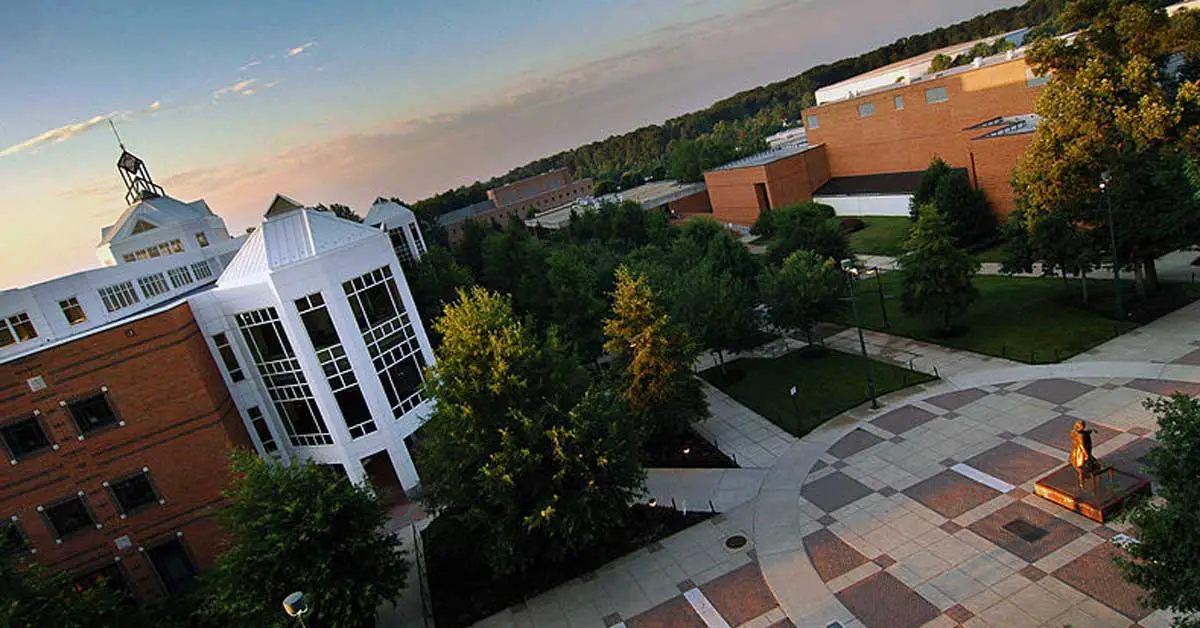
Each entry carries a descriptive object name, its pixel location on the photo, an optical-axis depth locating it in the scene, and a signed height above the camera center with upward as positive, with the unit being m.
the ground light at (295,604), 12.48 -6.52
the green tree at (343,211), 93.78 +5.01
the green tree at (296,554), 16.67 -7.61
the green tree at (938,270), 29.73 -9.42
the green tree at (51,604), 15.12 -6.57
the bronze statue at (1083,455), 16.70 -11.02
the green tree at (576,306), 35.94 -7.23
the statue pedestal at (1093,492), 16.30 -12.07
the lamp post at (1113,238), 26.19 -9.29
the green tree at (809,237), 42.47 -8.62
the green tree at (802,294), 31.72 -9.11
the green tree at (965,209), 43.94 -10.24
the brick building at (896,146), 47.19 -5.94
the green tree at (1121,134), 26.14 -5.08
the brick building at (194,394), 22.75 -4.06
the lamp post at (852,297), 25.61 -8.00
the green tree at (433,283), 45.44 -4.67
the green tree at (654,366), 25.64 -8.48
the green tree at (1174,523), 9.26 -7.63
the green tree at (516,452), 18.16 -7.40
